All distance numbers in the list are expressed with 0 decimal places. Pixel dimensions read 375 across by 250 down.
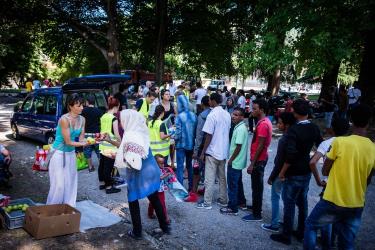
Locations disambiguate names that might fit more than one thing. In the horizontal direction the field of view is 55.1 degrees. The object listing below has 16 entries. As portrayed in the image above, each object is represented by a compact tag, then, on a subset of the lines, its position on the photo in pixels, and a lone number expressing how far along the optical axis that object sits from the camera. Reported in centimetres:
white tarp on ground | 555
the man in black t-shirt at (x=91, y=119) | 841
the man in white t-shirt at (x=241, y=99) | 1520
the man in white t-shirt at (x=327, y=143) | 438
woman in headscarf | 479
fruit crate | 510
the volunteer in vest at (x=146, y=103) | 938
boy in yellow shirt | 377
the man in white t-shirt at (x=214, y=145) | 620
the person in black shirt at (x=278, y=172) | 510
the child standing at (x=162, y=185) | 555
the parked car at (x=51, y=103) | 984
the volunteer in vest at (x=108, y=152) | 714
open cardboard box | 480
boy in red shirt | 565
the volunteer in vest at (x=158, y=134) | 667
